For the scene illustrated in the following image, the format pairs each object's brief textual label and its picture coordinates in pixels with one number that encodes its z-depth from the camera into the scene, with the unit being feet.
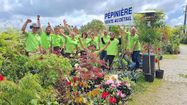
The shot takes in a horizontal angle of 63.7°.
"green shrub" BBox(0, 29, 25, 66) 8.86
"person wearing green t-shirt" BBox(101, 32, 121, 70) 19.78
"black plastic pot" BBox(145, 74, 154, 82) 17.87
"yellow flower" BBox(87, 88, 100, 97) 10.61
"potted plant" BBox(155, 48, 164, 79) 19.16
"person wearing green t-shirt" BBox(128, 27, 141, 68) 19.80
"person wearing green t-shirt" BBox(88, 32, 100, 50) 20.82
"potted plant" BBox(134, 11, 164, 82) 18.43
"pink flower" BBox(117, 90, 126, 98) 12.58
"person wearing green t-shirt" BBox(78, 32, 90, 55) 19.98
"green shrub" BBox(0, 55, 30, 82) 10.45
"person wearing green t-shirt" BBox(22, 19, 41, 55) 15.75
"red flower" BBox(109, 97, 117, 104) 11.54
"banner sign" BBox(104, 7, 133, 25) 26.95
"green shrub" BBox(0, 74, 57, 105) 6.64
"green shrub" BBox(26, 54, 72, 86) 9.90
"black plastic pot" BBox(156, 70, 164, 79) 19.16
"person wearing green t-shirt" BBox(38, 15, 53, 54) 17.92
